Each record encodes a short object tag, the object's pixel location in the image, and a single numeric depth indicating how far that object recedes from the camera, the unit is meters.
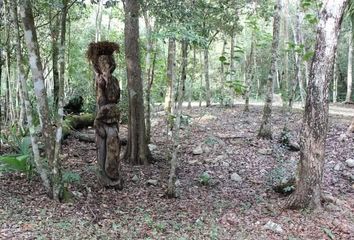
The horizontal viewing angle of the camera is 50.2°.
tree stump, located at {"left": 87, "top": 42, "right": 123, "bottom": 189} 7.56
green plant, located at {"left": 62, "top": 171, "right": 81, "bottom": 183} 7.17
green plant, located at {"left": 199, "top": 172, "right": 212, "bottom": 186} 8.44
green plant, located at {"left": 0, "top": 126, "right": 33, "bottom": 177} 7.04
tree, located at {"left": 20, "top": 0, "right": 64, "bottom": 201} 6.05
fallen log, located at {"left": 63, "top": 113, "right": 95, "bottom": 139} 11.18
